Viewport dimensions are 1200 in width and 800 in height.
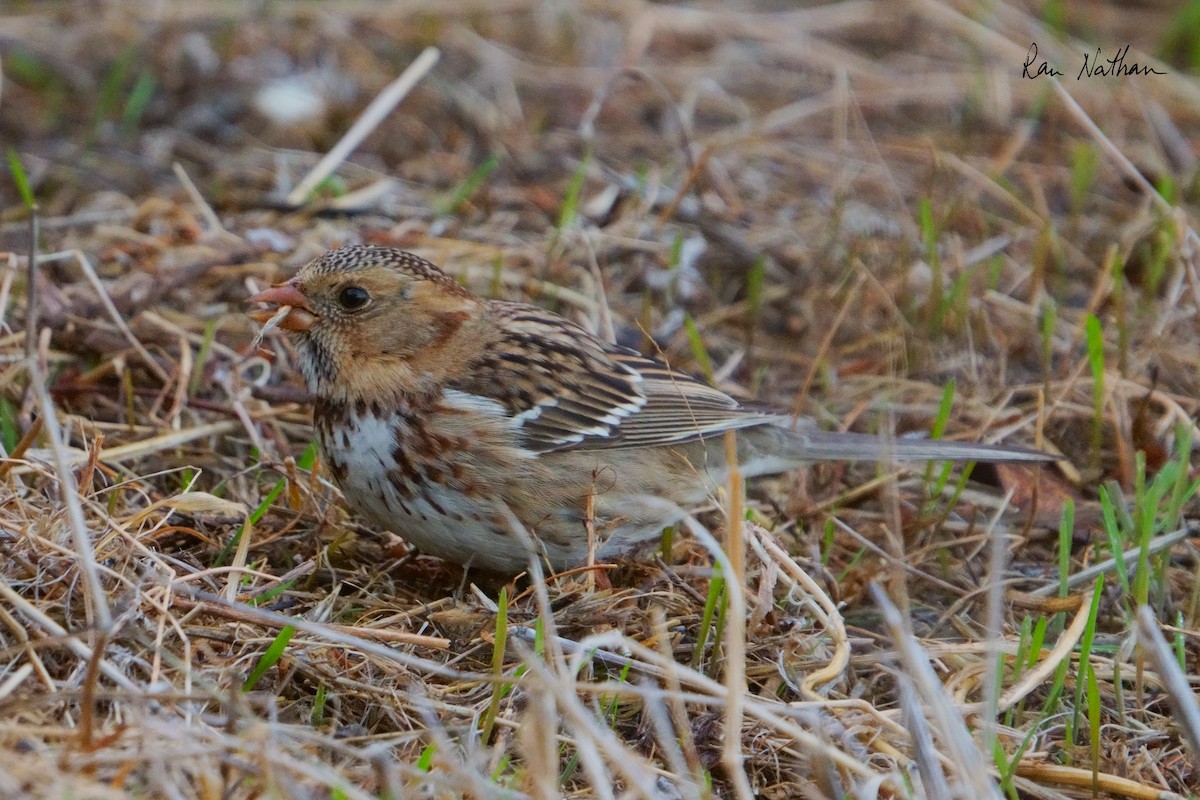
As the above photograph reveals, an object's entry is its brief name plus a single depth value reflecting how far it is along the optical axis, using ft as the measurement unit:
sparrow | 20.83
